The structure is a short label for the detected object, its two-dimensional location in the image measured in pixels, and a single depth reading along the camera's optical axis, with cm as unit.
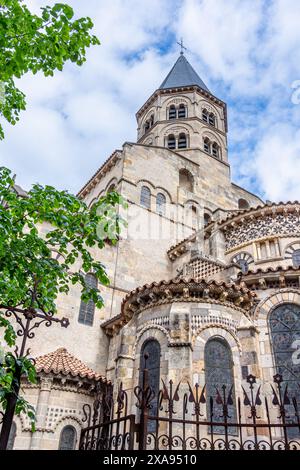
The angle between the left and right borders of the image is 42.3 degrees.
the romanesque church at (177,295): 1073
